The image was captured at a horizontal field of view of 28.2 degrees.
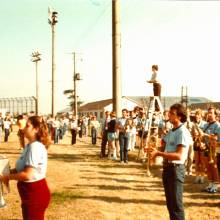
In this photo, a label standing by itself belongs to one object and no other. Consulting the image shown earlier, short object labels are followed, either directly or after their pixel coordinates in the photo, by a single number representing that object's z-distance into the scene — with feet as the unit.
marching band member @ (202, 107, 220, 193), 30.58
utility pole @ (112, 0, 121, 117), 60.49
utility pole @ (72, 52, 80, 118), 170.50
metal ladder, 55.76
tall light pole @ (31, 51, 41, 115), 175.83
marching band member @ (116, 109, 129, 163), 52.75
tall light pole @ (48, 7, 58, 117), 108.78
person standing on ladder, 52.90
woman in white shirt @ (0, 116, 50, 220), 15.37
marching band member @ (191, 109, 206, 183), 36.66
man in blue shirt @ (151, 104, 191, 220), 19.11
